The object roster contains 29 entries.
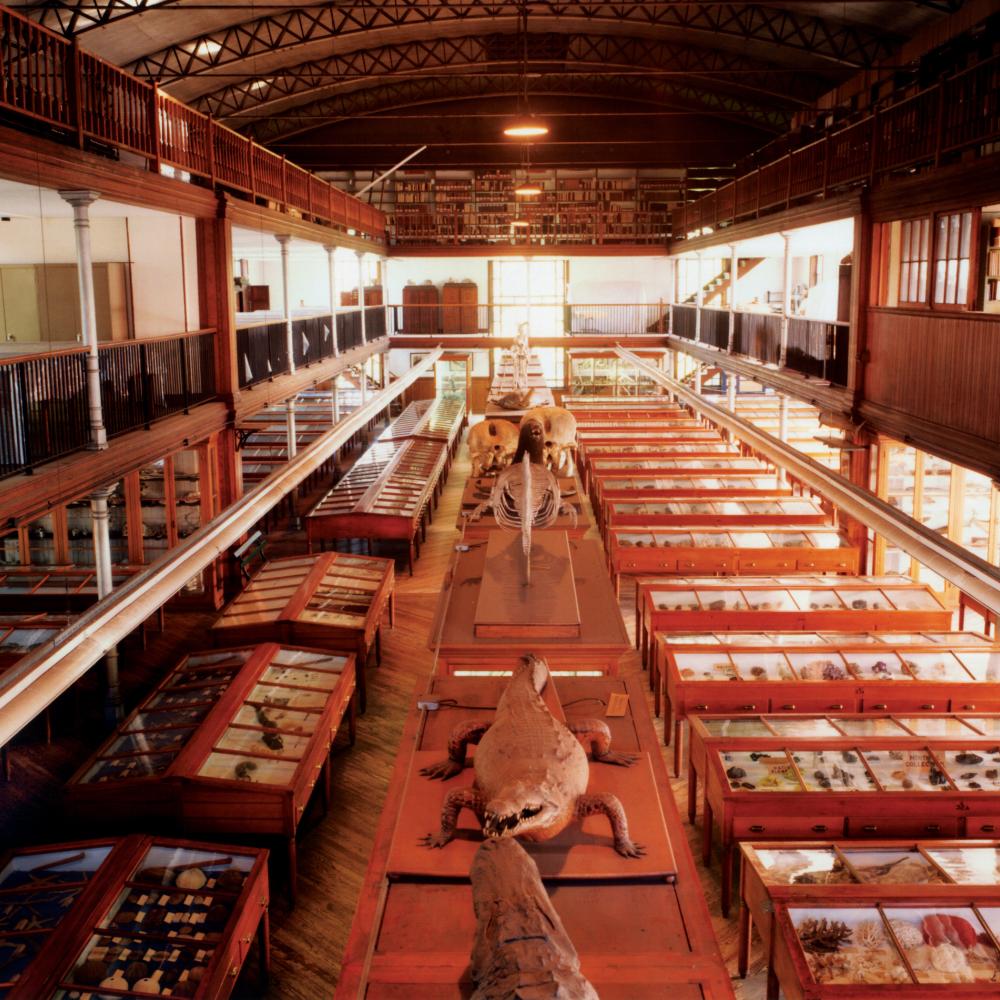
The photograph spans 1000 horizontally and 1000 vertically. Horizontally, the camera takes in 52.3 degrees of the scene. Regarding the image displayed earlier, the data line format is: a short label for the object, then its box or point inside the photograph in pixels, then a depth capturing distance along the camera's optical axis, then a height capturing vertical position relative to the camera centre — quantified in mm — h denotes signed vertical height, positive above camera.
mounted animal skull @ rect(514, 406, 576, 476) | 12156 -1268
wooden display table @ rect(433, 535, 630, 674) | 6574 -2033
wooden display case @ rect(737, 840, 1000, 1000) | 5414 -3174
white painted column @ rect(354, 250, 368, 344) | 24269 +895
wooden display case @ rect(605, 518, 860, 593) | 13094 -2929
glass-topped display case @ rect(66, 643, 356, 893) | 7102 -3166
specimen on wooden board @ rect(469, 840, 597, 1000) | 2797 -1772
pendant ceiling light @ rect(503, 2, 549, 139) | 17766 +3464
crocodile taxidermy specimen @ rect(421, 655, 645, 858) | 3770 -1770
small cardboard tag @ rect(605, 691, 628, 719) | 5594 -2084
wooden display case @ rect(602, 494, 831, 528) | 14594 -2735
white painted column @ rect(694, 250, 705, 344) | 25106 +206
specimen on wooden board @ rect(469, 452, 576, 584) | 9320 -1573
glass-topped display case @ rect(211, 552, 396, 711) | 10438 -3018
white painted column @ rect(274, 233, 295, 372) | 16750 +524
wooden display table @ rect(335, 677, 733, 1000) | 3531 -2210
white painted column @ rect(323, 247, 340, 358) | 20328 +884
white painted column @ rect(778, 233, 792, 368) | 16786 +145
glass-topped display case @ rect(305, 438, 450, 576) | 15492 -2832
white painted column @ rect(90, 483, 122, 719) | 9883 -2031
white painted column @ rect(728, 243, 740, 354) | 21016 +268
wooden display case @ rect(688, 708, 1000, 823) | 7574 -3095
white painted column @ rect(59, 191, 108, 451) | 9438 +187
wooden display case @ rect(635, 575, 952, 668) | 10594 -2984
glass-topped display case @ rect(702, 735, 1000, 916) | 6879 -3166
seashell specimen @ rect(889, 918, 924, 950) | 5172 -3090
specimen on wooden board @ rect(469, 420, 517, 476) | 12102 -1401
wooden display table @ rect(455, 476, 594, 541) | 10203 -2010
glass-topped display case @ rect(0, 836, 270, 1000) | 5289 -3312
